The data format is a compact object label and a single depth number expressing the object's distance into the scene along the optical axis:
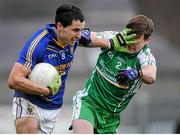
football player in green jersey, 16.58
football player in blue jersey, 15.43
